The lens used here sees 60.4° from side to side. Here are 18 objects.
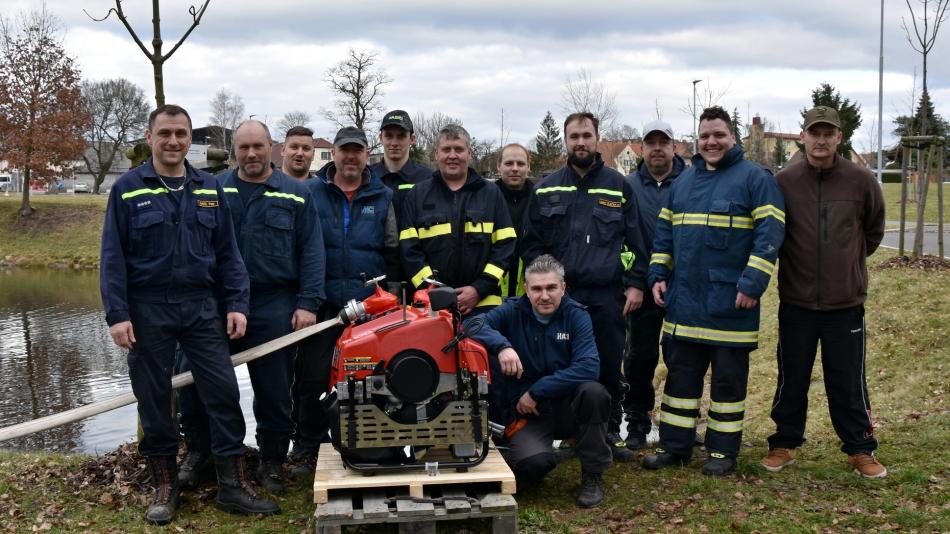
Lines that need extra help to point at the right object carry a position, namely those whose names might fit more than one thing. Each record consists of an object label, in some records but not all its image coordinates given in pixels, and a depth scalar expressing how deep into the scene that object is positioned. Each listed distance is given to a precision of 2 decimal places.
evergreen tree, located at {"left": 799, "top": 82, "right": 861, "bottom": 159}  34.04
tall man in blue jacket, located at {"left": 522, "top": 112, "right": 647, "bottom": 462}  5.37
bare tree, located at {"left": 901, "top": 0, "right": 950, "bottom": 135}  11.91
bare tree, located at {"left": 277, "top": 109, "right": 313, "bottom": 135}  58.68
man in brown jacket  5.02
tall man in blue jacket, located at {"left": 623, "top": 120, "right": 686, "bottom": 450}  6.01
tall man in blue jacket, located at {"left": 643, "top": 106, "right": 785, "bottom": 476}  4.96
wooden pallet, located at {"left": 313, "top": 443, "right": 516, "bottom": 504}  4.16
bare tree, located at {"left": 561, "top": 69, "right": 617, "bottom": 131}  29.06
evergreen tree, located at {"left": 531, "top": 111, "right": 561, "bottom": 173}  40.47
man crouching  4.74
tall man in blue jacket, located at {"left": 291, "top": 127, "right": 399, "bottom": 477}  5.19
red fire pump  4.23
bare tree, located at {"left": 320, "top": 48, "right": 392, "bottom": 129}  33.81
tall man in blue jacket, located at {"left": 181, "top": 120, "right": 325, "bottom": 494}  4.93
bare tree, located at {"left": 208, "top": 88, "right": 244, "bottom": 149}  61.95
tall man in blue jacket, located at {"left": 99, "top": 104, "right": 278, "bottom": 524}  4.36
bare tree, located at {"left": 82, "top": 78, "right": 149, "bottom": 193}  59.31
